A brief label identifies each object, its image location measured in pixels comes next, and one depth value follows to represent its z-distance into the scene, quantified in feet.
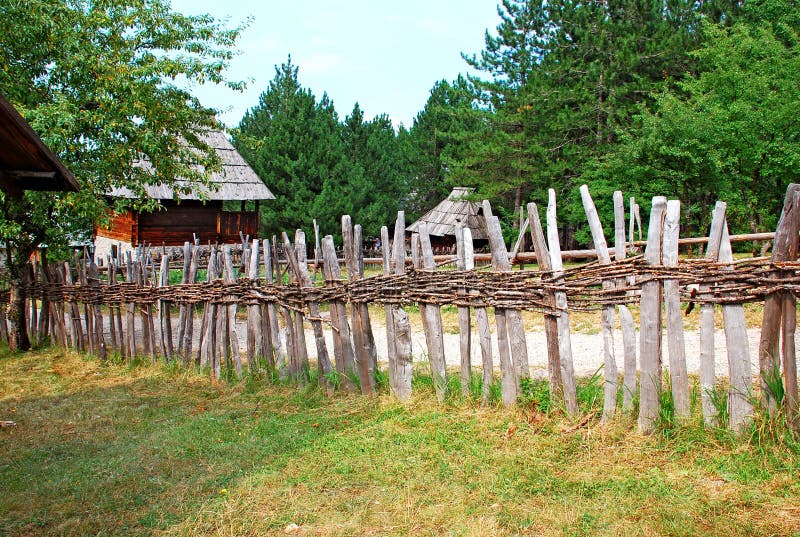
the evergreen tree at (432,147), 108.37
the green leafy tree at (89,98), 25.79
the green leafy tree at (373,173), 94.68
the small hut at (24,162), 13.70
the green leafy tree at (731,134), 49.34
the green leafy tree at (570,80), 66.39
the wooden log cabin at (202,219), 70.03
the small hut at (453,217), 94.68
